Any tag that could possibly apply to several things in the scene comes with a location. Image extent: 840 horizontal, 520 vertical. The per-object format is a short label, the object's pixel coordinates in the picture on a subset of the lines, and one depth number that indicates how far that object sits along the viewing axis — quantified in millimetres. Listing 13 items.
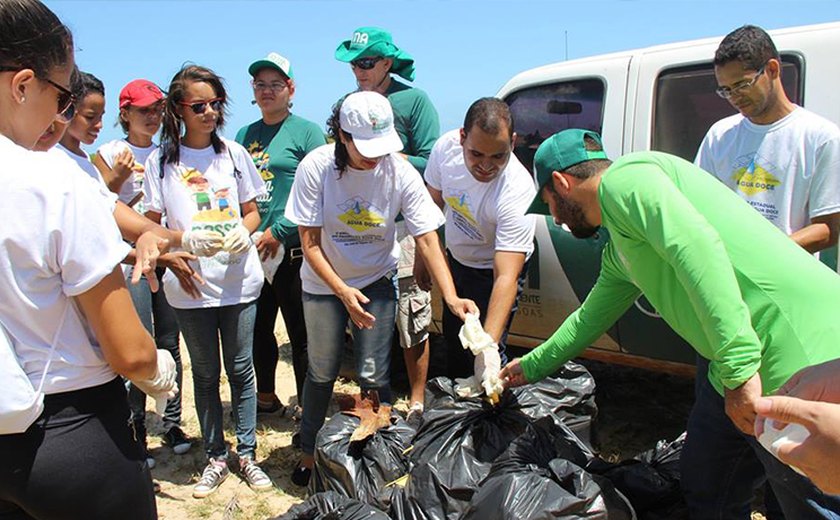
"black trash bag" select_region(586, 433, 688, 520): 2387
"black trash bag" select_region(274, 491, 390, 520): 2238
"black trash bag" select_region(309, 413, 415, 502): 2670
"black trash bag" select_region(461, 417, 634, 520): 1981
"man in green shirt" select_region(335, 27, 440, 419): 3947
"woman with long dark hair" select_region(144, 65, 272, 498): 3246
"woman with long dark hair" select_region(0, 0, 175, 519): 1377
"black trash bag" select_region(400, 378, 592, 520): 2338
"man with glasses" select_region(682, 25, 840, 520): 2648
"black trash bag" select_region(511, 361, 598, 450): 2734
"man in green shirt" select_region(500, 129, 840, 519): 1698
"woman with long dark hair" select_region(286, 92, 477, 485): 3012
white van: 3359
